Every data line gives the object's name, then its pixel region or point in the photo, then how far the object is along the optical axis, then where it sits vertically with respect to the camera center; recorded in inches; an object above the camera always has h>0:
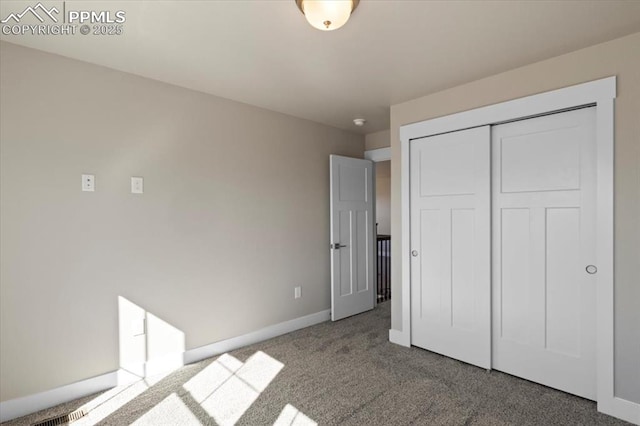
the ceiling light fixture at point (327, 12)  59.5 +37.3
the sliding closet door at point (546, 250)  89.3 -11.7
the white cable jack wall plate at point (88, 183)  93.4 +8.6
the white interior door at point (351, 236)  156.4 -12.8
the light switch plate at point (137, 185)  102.3 +8.7
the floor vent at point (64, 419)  79.4 -51.6
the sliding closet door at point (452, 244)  108.0 -12.0
